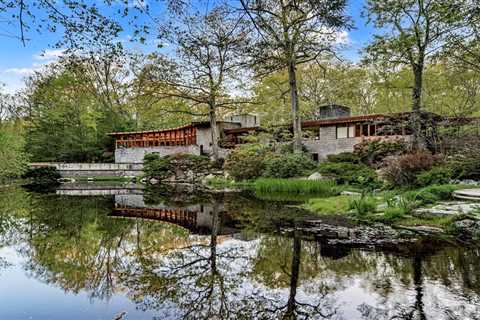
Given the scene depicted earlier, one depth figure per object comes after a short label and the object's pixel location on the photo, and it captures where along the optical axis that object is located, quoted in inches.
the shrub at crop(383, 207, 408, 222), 326.3
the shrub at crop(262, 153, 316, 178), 727.1
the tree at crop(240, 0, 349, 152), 751.1
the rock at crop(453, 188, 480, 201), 342.4
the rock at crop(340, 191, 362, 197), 473.1
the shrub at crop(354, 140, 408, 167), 750.5
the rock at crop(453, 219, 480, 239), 266.1
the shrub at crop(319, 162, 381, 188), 558.7
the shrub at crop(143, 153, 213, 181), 1055.0
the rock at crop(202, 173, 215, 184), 944.0
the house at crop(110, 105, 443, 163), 831.7
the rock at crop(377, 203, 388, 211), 360.5
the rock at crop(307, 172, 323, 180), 662.6
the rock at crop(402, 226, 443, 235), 279.6
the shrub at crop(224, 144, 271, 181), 812.0
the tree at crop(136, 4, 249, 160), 1018.1
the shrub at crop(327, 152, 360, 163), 786.8
